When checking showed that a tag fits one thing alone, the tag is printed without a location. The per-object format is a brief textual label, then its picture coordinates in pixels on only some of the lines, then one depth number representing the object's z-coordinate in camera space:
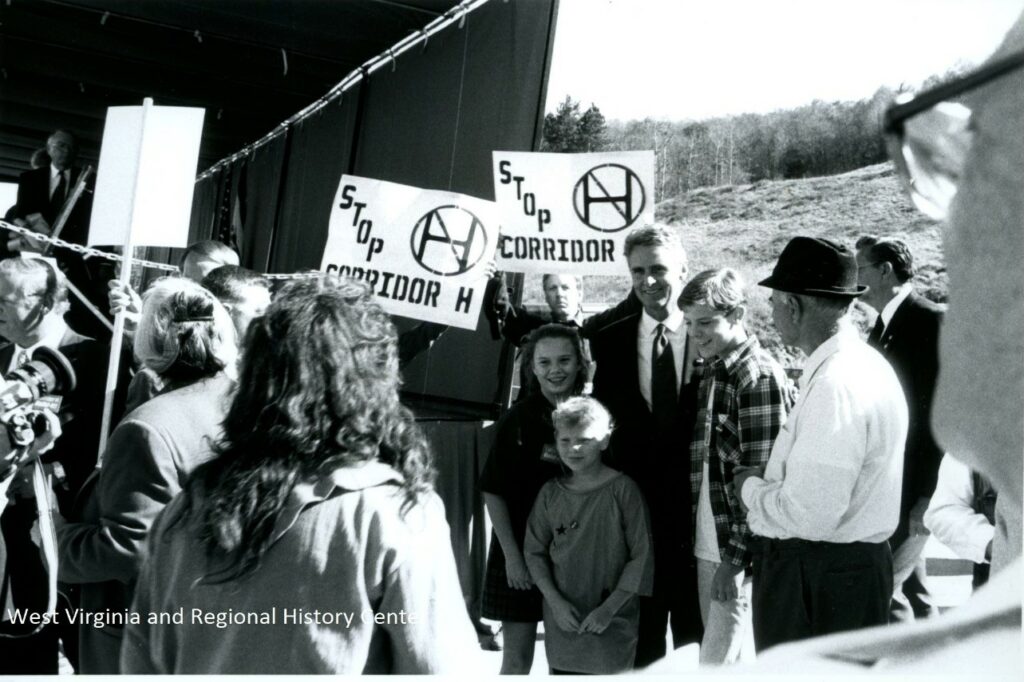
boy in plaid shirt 3.26
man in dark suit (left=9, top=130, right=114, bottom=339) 5.29
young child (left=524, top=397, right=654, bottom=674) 3.33
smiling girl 3.55
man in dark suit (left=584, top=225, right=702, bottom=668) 3.47
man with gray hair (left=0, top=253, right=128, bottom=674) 3.06
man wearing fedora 2.78
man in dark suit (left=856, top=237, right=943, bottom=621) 3.55
